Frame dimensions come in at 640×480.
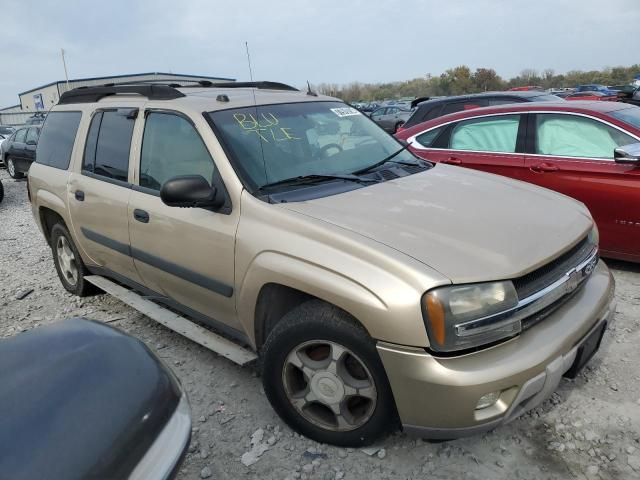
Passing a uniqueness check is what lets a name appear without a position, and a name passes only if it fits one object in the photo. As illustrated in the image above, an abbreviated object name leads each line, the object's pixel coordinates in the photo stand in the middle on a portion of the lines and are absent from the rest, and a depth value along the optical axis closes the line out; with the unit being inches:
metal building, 1444.4
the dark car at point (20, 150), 513.3
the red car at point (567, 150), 167.6
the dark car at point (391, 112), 793.6
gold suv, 80.7
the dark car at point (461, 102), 297.0
